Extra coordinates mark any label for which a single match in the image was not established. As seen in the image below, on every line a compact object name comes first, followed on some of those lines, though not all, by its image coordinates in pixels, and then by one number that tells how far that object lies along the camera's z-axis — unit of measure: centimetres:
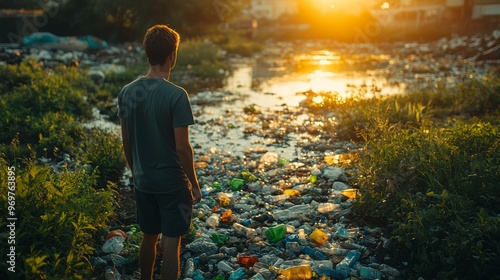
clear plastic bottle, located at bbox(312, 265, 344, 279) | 304
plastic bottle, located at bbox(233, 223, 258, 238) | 364
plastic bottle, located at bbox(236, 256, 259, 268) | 321
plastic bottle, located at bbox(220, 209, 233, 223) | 392
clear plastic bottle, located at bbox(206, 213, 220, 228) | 383
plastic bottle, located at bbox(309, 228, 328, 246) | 349
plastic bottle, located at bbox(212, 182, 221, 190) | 464
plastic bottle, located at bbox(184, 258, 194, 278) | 307
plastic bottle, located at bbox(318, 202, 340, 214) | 405
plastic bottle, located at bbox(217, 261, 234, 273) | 315
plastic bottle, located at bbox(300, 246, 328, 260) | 328
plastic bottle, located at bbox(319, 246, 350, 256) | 332
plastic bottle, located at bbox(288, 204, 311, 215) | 399
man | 236
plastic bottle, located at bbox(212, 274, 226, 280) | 301
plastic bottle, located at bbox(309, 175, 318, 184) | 477
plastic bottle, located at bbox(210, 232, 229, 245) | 352
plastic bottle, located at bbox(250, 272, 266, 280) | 294
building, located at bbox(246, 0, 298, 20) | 5872
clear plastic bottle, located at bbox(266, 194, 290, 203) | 434
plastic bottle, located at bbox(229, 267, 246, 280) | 304
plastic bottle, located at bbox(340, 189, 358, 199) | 422
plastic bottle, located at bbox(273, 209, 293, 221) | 394
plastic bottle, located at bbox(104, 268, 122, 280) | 291
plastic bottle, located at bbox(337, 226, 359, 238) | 354
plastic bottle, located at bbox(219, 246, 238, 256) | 339
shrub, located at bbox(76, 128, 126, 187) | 454
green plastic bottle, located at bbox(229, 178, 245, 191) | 463
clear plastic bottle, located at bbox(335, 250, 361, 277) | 305
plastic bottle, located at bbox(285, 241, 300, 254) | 337
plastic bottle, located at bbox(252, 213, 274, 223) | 391
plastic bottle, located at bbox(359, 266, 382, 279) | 298
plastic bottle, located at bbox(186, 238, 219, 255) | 337
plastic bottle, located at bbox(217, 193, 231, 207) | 426
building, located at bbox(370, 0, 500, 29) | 2395
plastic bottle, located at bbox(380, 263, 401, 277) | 300
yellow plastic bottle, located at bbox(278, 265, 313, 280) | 298
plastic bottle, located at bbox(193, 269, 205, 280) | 302
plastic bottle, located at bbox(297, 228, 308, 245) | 348
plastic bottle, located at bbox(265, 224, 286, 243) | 351
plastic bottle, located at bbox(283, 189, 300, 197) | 446
